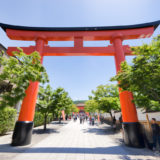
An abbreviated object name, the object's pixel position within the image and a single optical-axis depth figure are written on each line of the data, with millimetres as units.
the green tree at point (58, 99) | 11812
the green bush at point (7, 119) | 8991
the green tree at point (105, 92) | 13702
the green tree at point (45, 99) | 11240
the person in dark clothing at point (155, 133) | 5547
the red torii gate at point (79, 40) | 6633
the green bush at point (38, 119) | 14709
